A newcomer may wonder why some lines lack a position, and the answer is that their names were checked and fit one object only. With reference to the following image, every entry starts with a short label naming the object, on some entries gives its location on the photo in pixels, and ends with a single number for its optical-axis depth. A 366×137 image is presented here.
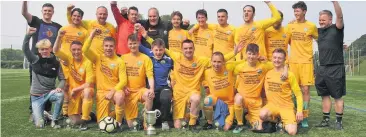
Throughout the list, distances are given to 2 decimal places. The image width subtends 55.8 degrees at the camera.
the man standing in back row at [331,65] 5.37
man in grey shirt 5.29
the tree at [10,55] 67.38
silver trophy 4.75
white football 4.85
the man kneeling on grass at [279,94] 4.96
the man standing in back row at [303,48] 5.77
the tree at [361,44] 64.12
